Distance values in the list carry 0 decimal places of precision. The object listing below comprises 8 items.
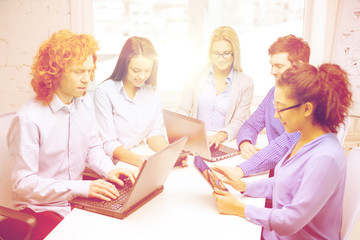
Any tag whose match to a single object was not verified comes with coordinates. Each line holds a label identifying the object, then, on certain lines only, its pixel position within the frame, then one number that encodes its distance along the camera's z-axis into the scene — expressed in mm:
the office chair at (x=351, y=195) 1195
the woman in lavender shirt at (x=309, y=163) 1037
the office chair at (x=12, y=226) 1138
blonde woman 2295
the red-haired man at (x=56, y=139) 1335
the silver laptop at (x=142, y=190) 1090
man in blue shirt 1598
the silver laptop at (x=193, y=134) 1571
